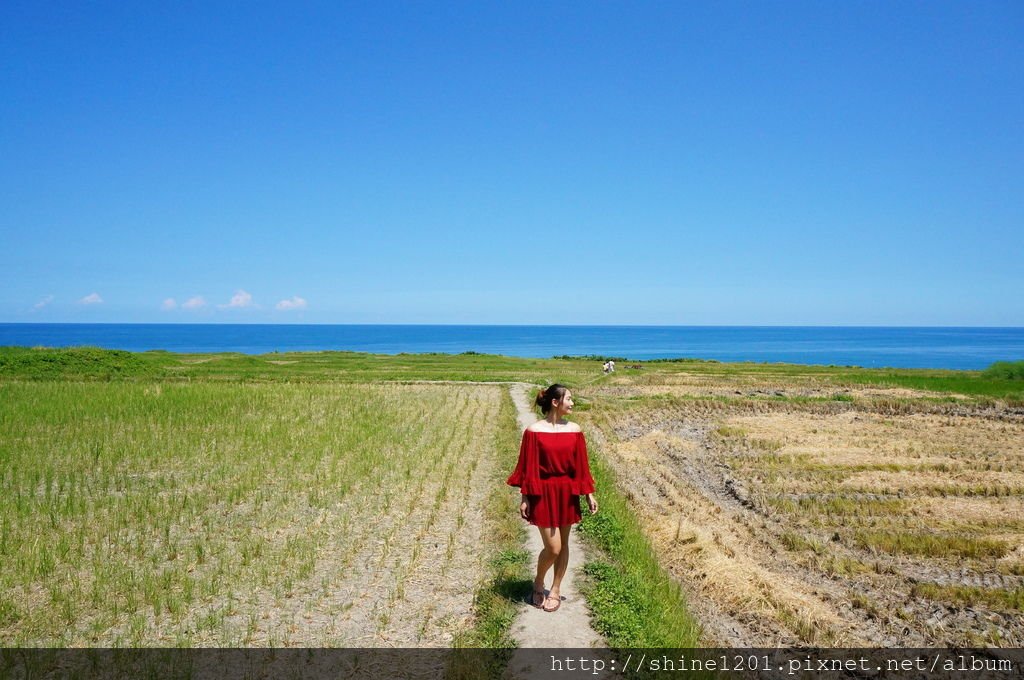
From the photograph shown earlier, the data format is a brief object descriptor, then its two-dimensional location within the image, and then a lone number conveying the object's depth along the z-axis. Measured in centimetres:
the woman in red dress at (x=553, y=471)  572
